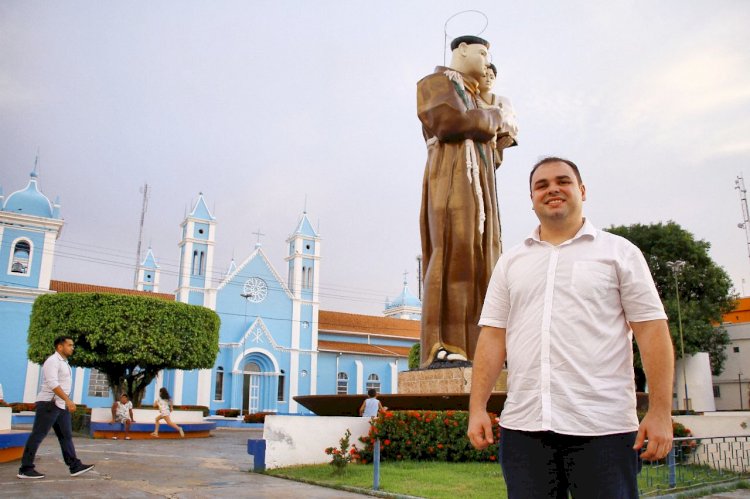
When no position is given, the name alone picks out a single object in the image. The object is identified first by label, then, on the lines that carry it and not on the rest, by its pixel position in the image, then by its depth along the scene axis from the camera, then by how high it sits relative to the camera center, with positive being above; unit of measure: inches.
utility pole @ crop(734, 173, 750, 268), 1325.0 +378.7
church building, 1227.9 +134.1
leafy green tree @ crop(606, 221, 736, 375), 1113.4 +209.6
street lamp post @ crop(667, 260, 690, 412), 1016.1 +148.1
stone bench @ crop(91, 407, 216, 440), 615.2 -42.6
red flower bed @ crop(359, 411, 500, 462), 324.8 -26.0
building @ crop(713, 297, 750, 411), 1294.3 +39.8
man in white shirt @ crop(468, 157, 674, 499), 84.7 +3.8
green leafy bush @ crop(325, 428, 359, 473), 271.4 -30.2
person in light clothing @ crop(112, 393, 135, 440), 606.9 -31.2
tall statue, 380.5 +112.0
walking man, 248.8 -13.5
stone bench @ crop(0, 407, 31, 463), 316.5 -30.2
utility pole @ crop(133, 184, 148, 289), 1846.7 +403.9
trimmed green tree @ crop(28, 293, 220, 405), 774.5 +61.7
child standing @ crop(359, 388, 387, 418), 356.7 -11.3
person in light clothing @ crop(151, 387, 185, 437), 598.2 -28.4
